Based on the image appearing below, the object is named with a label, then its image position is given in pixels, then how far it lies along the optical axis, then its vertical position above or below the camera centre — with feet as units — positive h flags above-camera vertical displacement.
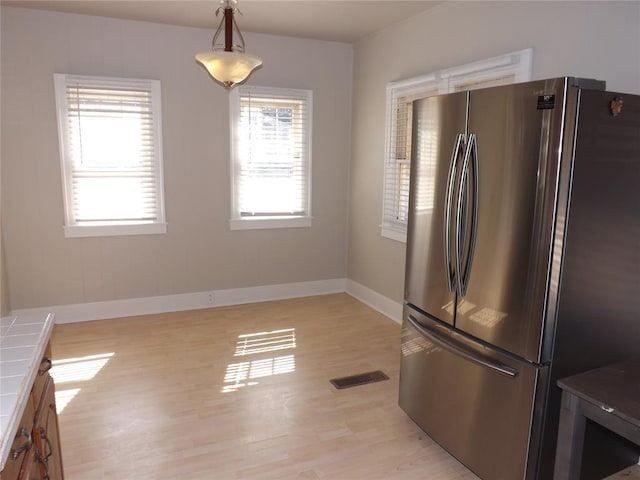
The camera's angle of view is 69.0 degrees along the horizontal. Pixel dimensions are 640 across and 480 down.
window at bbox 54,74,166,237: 13.52 +0.24
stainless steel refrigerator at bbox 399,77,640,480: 5.90 -1.22
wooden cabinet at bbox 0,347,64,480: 3.89 -2.66
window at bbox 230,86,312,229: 15.31 +0.27
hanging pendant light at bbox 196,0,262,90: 7.00 +1.58
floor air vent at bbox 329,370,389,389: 10.47 -4.85
